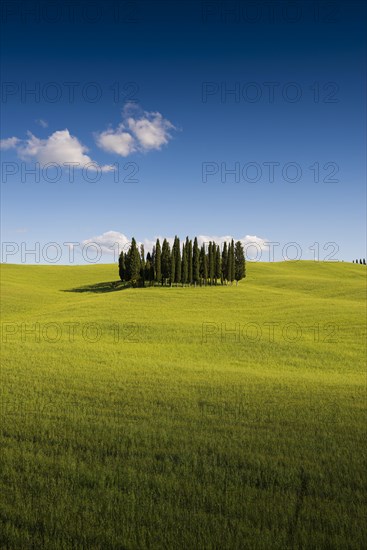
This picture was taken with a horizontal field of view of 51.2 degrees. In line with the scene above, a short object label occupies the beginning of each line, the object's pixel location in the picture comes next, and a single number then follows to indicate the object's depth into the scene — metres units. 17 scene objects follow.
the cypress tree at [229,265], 98.06
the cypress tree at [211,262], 94.31
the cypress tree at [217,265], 96.75
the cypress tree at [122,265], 104.16
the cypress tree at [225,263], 99.25
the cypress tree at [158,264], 90.69
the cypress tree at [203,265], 93.12
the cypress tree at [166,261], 92.04
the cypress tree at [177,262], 91.74
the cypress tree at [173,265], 90.81
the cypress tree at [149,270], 94.19
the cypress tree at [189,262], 93.88
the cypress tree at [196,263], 92.94
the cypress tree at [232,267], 98.35
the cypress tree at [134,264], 91.62
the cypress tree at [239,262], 103.06
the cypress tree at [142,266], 93.38
